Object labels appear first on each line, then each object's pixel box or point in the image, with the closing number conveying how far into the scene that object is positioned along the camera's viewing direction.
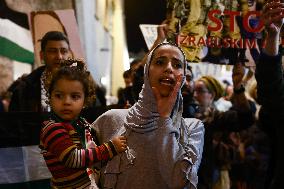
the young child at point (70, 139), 2.41
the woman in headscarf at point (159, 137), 2.43
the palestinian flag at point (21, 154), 3.48
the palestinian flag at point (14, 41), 4.17
